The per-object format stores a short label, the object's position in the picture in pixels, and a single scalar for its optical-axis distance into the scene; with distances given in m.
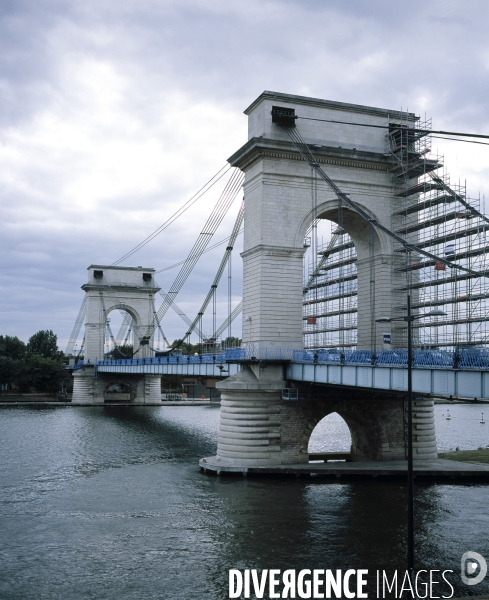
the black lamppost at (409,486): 18.88
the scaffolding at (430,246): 42.19
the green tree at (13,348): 140.38
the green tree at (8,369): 118.69
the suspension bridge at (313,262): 41.56
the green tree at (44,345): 150.88
